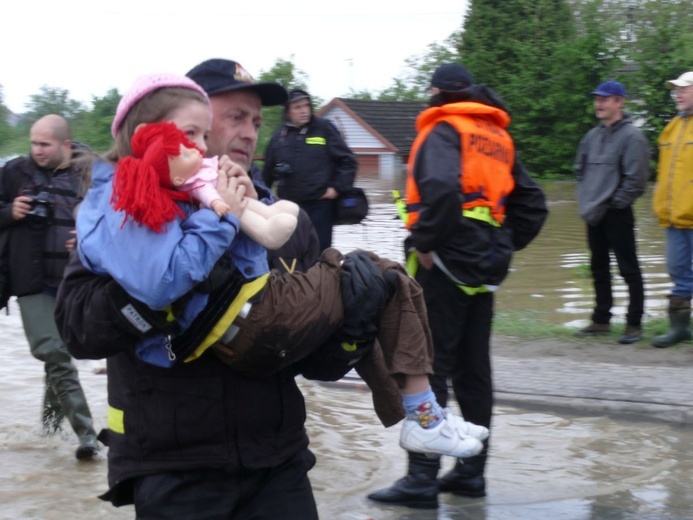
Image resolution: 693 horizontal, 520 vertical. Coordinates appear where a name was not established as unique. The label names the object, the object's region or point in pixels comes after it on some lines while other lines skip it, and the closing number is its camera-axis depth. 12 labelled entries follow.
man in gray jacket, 8.33
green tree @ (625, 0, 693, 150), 28.72
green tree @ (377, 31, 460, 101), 53.88
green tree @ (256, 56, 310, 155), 37.66
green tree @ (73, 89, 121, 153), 36.28
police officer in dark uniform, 9.10
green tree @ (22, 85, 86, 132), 53.28
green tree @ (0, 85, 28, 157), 40.34
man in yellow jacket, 8.16
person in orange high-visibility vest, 4.79
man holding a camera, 6.10
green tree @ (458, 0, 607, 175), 31.50
